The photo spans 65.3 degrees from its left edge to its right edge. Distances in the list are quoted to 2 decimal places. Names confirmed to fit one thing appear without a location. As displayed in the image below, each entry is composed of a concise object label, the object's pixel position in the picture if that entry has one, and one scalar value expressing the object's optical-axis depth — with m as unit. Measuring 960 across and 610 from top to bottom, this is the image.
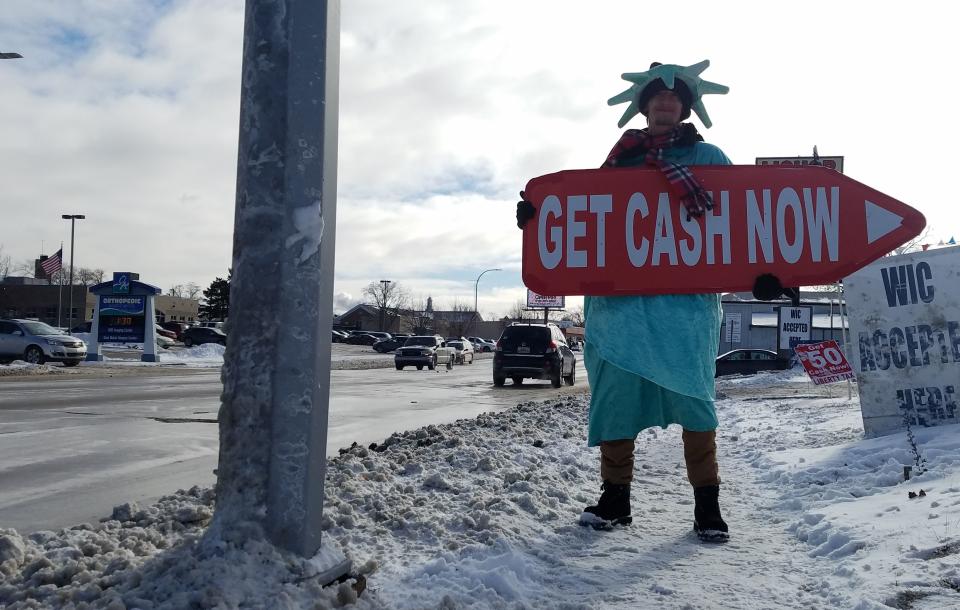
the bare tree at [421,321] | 105.81
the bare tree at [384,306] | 105.62
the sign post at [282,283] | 2.30
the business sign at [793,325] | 23.25
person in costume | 3.49
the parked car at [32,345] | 24.53
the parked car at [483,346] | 80.81
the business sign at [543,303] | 58.16
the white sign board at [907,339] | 6.34
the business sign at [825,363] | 13.30
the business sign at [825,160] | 20.16
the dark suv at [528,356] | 18.78
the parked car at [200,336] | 51.94
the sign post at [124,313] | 27.34
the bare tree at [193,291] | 118.00
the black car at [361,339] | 75.75
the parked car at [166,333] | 52.52
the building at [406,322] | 114.25
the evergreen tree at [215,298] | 88.75
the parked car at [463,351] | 40.22
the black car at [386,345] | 60.86
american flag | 43.03
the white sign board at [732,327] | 34.59
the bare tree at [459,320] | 116.17
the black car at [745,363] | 26.47
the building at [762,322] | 43.94
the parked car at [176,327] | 58.84
